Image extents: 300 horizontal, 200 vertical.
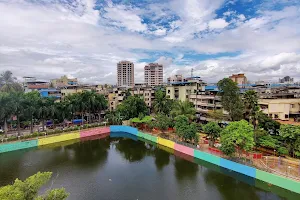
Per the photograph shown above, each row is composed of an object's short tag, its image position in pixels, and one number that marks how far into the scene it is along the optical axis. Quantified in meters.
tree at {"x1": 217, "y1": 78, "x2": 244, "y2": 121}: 32.34
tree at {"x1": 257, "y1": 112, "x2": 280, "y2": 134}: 27.66
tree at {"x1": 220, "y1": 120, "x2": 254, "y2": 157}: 23.53
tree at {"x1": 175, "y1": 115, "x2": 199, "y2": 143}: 30.02
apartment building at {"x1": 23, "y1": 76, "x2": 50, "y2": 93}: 70.00
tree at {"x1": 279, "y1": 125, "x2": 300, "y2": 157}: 22.55
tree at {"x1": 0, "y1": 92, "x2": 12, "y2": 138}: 32.69
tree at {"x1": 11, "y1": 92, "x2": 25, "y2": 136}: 33.91
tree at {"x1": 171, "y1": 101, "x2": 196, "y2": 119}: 38.41
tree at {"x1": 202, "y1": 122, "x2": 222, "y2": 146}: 29.03
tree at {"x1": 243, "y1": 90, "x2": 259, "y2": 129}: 27.67
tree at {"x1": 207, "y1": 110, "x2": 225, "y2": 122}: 36.19
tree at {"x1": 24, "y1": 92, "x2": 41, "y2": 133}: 35.91
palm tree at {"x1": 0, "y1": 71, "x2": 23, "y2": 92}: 58.76
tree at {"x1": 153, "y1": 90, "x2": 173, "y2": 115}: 45.03
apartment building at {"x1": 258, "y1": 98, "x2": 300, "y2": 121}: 32.12
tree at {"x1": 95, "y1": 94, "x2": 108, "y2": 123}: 46.46
